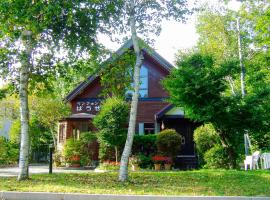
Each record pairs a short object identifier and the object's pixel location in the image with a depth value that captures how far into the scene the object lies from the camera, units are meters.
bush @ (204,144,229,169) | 18.17
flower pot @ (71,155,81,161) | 22.55
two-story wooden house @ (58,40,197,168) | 24.97
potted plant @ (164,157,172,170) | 20.31
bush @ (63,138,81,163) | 22.61
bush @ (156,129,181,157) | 20.47
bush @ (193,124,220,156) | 20.39
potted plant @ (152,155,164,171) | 20.19
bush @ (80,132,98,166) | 22.92
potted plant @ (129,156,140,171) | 20.09
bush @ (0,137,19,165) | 23.91
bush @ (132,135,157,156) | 21.83
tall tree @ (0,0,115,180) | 11.30
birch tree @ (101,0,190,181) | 12.84
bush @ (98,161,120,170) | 19.57
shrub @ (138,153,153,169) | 20.70
